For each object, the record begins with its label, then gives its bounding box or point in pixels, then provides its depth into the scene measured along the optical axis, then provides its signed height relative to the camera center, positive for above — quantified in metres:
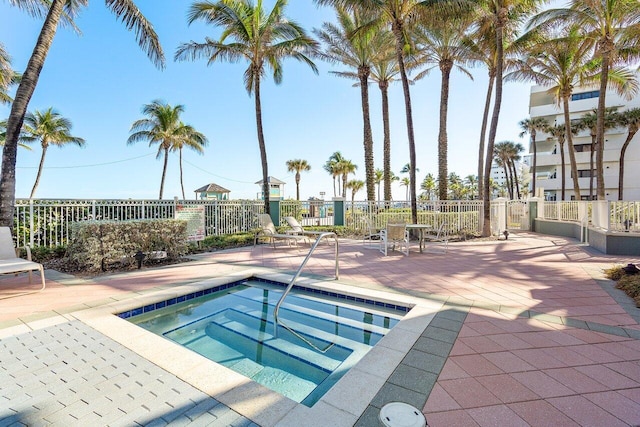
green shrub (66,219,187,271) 5.79 -0.56
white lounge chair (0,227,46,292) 4.35 -0.67
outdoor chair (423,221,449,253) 8.55 -1.30
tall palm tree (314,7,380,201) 13.85 +7.04
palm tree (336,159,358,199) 43.16 +5.56
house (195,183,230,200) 24.03 +1.57
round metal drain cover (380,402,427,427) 1.77 -1.25
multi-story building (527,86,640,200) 26.36 +4.51
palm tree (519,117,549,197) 28.22 +6.96
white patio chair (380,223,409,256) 7.91 -0.72
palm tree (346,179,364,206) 49.94 +3.60
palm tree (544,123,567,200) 25.48 +5.82
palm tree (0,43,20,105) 10.50 +5.22
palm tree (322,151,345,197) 43.47 +6.24
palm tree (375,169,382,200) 47.70 +4.84
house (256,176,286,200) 20.36 +1.45
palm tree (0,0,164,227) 6.38 +2.31
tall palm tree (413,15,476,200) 13.33 +6.75
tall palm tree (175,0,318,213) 10.71 +6.24
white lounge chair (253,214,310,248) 9.25 -0.59
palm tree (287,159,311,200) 42.09 +5.74
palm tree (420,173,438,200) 63.82 +4.50
